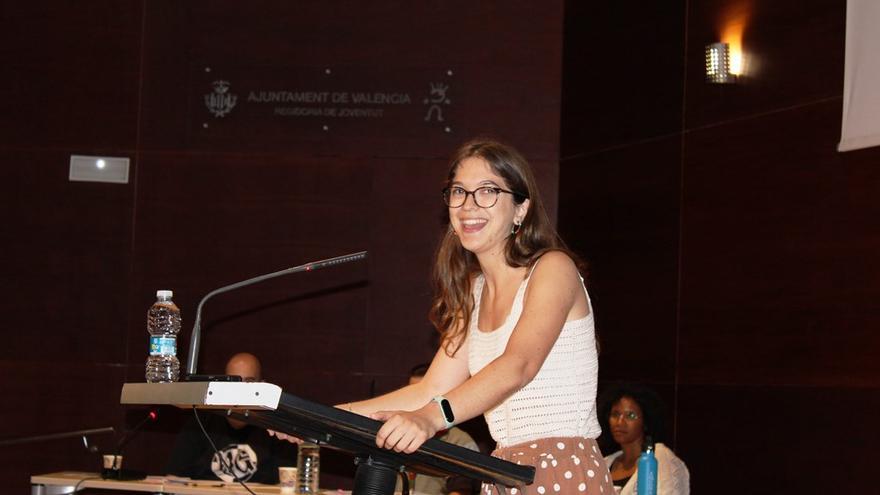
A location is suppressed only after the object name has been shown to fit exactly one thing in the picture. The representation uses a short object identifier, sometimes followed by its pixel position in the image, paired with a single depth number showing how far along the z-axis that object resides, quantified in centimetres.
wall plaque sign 689
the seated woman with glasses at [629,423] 551
